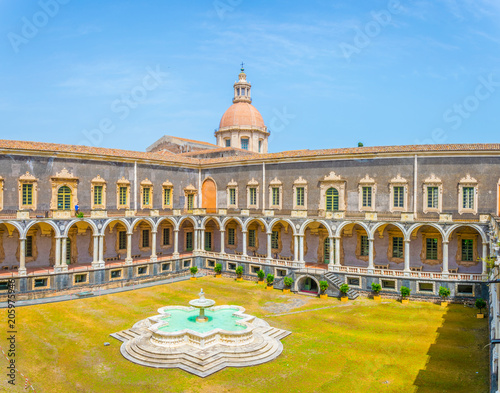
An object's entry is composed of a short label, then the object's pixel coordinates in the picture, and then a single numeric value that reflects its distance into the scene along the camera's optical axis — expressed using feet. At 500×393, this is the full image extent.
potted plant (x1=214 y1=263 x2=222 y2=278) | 124.98
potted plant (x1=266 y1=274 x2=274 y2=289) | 109.70
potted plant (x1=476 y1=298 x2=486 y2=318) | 83.30
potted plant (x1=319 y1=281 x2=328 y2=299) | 100.48
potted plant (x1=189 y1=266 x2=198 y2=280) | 122.11
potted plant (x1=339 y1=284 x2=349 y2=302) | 98.12
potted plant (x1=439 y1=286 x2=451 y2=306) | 92.79
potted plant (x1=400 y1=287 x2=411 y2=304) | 95.50
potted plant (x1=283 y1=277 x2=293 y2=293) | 106.73
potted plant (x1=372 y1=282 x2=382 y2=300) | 98.02
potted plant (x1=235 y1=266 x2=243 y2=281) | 119.44
